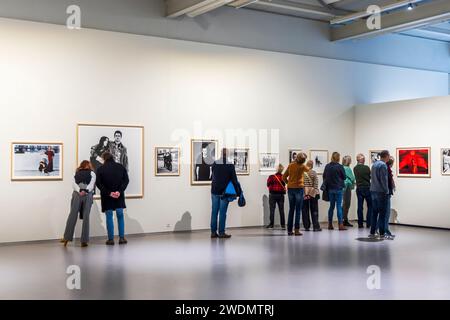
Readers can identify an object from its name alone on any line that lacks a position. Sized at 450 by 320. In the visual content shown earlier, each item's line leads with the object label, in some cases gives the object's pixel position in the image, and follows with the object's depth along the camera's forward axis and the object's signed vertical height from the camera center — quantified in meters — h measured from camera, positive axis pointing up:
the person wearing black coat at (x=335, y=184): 13.43 -0.37
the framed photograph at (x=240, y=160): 14.10 +0.20
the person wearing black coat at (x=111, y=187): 11.01 -0.34
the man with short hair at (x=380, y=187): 11.40 -0.37
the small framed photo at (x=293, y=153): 14.95 +0.38
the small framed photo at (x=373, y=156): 15.61 +0.32
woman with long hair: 10.96 -0.56
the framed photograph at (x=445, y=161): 13.86 +0.15
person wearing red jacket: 13.80 -0.56
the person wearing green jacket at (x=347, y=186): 14.45 -0.45
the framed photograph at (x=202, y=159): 13.49 +0.22
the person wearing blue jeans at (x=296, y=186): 12.08 -0.37
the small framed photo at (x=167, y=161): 13.00 +0.17
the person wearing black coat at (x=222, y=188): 11.88 -0.40
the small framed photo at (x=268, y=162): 14.49 +0.15
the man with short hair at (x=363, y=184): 13.64 -0.38
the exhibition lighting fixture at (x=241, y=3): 12.71 +3.60
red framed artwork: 14.32 +0.14
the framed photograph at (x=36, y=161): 11.33 +0.16
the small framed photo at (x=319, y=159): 15.39 +0.24
